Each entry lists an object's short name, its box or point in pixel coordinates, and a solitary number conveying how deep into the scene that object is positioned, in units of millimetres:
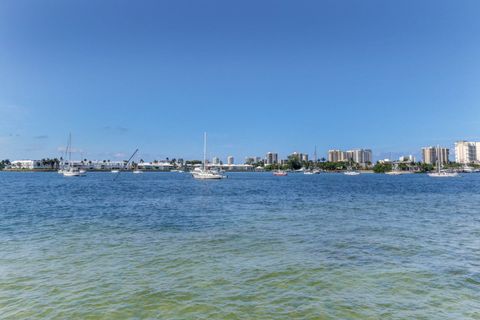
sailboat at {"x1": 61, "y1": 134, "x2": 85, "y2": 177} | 154500
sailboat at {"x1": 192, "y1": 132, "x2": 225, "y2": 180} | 120888
